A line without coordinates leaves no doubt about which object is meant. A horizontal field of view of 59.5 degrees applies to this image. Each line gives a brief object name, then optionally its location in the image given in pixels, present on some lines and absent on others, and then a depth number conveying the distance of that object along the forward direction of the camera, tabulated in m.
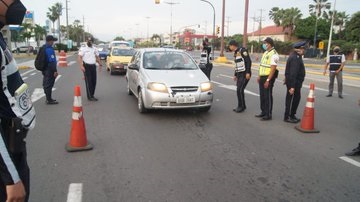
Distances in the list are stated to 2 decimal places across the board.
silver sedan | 6.93
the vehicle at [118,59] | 17.42
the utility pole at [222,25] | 30.79
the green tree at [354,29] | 57.19
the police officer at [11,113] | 1.75
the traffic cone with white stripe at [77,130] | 5.04
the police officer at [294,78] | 6.90
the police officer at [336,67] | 11.46
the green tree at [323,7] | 73.69
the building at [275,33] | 82.56
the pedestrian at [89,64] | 9.23
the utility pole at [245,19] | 25.80
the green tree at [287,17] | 77.31
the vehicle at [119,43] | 26.94
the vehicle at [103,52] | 29.33
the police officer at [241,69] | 7.96
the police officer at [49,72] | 8.56
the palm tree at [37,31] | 43.82
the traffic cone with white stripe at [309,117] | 6.40
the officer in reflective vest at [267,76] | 7.13
